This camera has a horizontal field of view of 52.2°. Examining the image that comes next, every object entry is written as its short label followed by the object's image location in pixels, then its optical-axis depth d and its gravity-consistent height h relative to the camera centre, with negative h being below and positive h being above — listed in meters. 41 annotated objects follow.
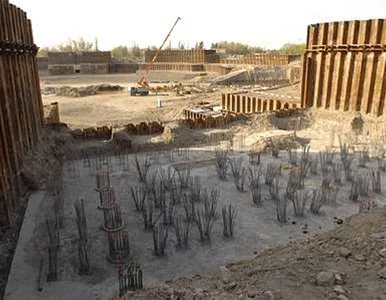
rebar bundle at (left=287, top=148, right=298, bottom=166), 10.98 -3.04
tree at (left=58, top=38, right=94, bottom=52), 115.12 +1.63
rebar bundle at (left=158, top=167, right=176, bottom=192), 9.12 -3.07
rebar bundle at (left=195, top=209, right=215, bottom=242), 6.93 -3.14
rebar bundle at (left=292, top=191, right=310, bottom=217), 7.82 -3.11
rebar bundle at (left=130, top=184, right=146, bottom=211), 8.12 -3.13
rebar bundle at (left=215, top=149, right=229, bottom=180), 9.96 -2.94
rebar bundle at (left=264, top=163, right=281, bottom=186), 9.38 -3.00
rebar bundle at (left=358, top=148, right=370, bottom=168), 10.57 -2.91
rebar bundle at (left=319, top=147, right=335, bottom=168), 10.69 -2.93
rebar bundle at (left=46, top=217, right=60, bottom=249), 6.57 -3.17
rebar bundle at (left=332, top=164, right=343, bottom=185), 9.42 -3.00
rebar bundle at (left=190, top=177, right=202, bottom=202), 8.53 -3.08
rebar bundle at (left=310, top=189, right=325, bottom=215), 7.89 -3.05
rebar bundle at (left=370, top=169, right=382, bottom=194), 8.88 -2.95
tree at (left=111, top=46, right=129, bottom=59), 90.15 -0.34
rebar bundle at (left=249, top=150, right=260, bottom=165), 11.07 -3.03
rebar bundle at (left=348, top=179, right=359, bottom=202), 8.51 -3.02
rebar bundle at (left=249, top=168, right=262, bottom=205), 8.45 -3.01
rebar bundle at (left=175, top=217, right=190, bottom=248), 6.69 -3.17
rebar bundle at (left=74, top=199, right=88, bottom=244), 6.66 -2.98
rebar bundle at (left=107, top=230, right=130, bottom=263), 6.39 -3.17
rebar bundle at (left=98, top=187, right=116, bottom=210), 7.75 -2.90
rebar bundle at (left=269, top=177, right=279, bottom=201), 8.56 -3.06
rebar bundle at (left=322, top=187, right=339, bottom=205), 8.37 -3.06
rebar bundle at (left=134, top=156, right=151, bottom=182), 9.87 -3.06
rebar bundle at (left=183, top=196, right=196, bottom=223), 7.54 -3.07
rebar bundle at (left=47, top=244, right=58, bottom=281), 5.89 -3.18
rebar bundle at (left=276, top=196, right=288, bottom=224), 7.62 -3.09
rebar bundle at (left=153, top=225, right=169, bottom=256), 6.51 -3.16
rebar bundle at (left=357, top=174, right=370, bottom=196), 8.73 -2.98
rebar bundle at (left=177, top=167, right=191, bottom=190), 9.32 -3.07
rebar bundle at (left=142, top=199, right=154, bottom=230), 7.34 -3.10
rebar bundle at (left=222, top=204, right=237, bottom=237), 7.03 -3.10
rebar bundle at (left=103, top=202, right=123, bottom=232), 7.12 -3.02
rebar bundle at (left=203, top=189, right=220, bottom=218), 7.70 -3.07
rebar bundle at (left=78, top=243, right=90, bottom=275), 6.04 -3.17
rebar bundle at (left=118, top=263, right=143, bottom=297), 5.03 -2.92
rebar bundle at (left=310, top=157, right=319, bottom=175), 10.20 -3.00
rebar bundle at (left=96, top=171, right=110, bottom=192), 9.06 -3.04
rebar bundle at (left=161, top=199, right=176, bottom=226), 7.57 -3.15
